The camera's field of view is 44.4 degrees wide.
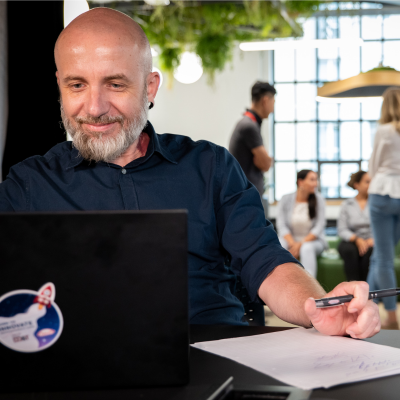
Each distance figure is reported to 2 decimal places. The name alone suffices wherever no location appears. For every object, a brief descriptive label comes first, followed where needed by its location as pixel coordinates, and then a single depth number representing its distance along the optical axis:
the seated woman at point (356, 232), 4.68
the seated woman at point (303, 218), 4.84
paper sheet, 0.63
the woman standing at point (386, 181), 3.29
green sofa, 4.88
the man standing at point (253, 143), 3.64
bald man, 1.13
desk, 0.56
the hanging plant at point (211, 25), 6.54
